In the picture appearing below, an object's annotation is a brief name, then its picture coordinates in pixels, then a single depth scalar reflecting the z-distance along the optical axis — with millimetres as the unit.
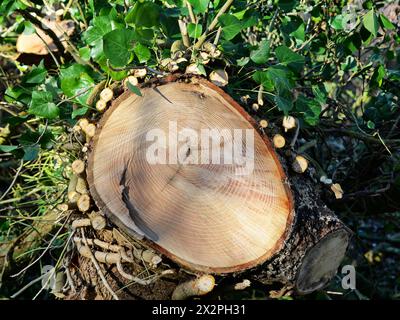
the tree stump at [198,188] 1629
